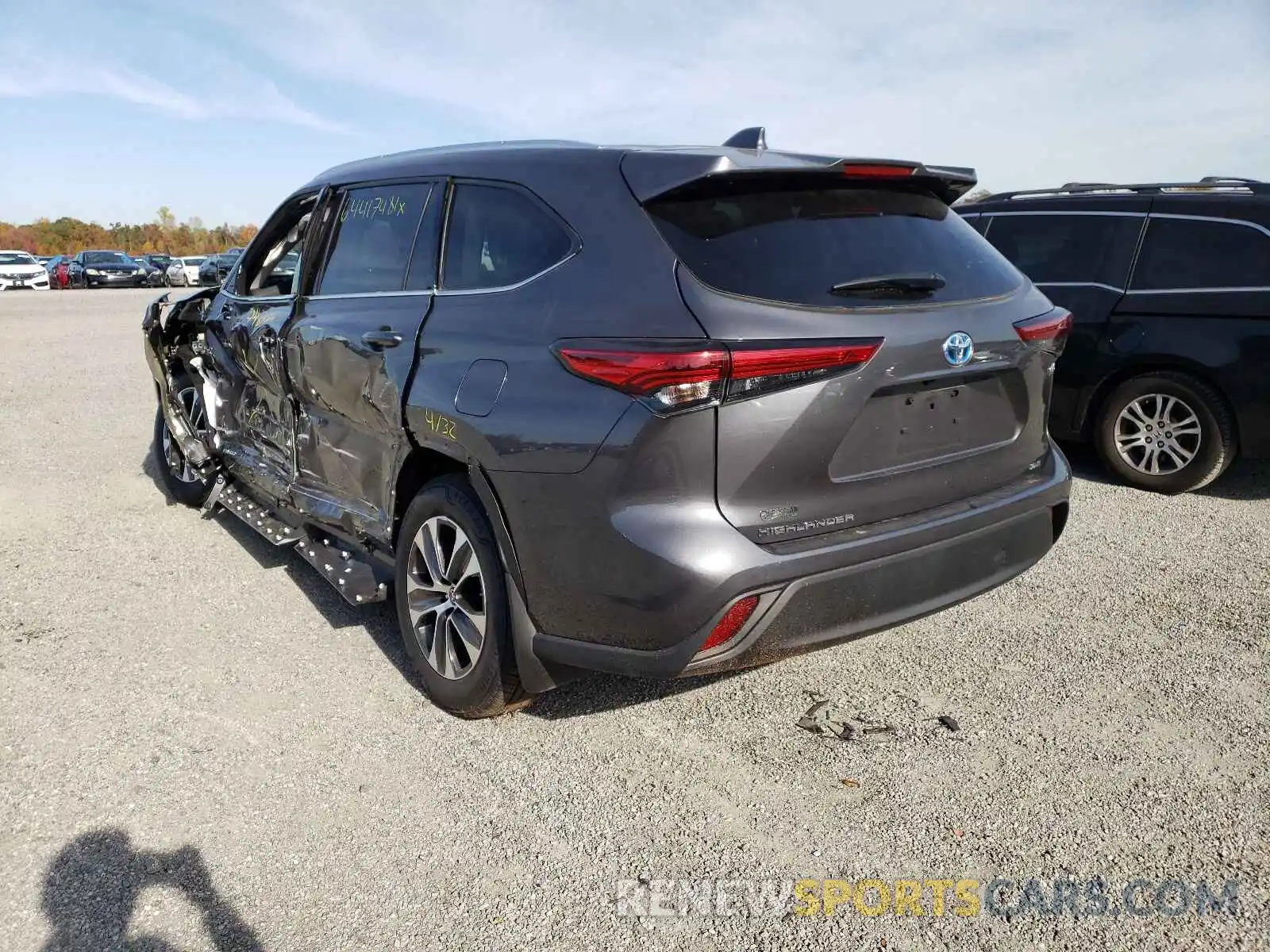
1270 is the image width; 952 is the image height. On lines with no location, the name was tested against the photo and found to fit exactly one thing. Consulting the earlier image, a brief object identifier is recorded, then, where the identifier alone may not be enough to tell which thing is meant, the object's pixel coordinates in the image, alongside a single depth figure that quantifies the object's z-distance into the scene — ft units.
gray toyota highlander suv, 8.31
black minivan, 18.06
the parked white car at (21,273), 119.14
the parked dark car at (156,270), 134.62
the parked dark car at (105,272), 127.24
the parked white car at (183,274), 133.69
